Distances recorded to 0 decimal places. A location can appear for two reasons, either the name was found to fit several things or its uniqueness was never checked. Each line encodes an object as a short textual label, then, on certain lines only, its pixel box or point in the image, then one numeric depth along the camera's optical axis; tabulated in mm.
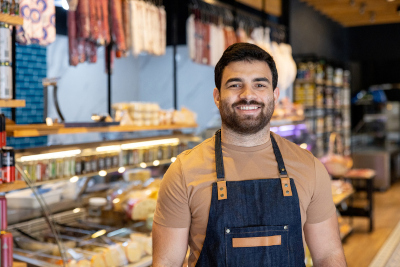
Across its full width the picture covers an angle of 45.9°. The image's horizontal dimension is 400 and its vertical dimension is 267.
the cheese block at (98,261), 2762
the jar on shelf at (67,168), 2975
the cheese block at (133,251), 2967
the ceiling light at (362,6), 8260
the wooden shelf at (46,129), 2697
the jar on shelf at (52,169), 2863
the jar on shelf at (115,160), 3357
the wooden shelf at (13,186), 2324
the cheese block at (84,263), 2693
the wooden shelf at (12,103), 2412
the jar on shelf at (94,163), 3139
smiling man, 1640
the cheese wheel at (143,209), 3279
